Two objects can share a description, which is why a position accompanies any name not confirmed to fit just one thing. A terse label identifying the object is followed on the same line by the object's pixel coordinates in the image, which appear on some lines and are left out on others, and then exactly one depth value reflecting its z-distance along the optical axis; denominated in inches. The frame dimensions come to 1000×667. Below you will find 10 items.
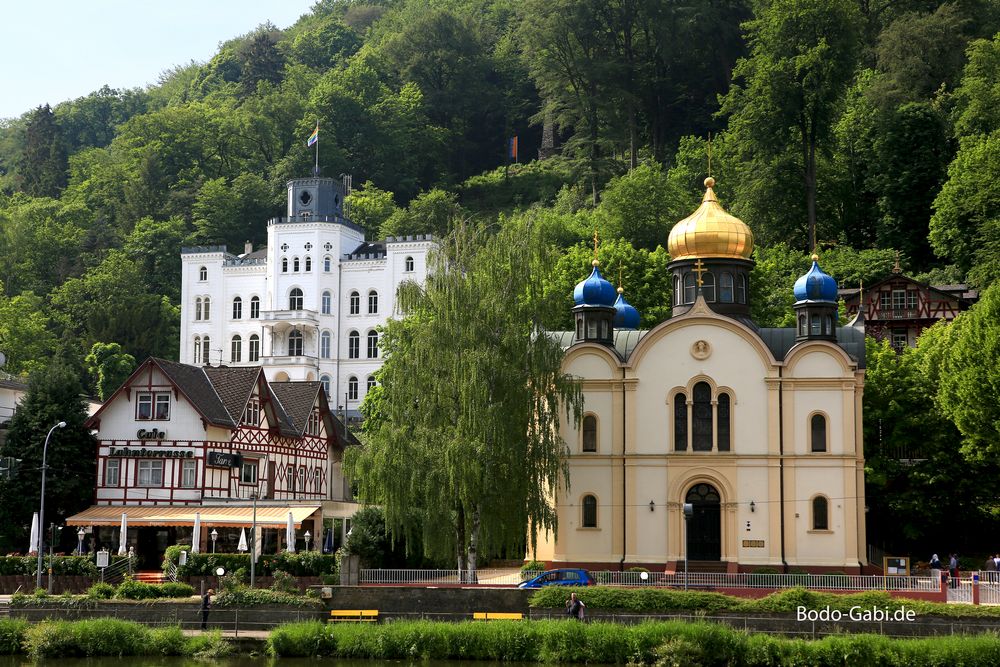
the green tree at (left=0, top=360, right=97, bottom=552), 2182.6
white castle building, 3981.3
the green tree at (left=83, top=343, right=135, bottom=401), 3750.0
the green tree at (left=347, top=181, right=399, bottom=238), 4598.9
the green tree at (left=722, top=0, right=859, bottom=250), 3334.2
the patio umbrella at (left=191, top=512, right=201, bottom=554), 2013.8
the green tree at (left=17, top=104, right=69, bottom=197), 5590.6
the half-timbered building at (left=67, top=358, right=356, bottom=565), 2226.9
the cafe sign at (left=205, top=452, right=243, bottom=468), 2272.4
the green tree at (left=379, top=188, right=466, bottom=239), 4389.8
